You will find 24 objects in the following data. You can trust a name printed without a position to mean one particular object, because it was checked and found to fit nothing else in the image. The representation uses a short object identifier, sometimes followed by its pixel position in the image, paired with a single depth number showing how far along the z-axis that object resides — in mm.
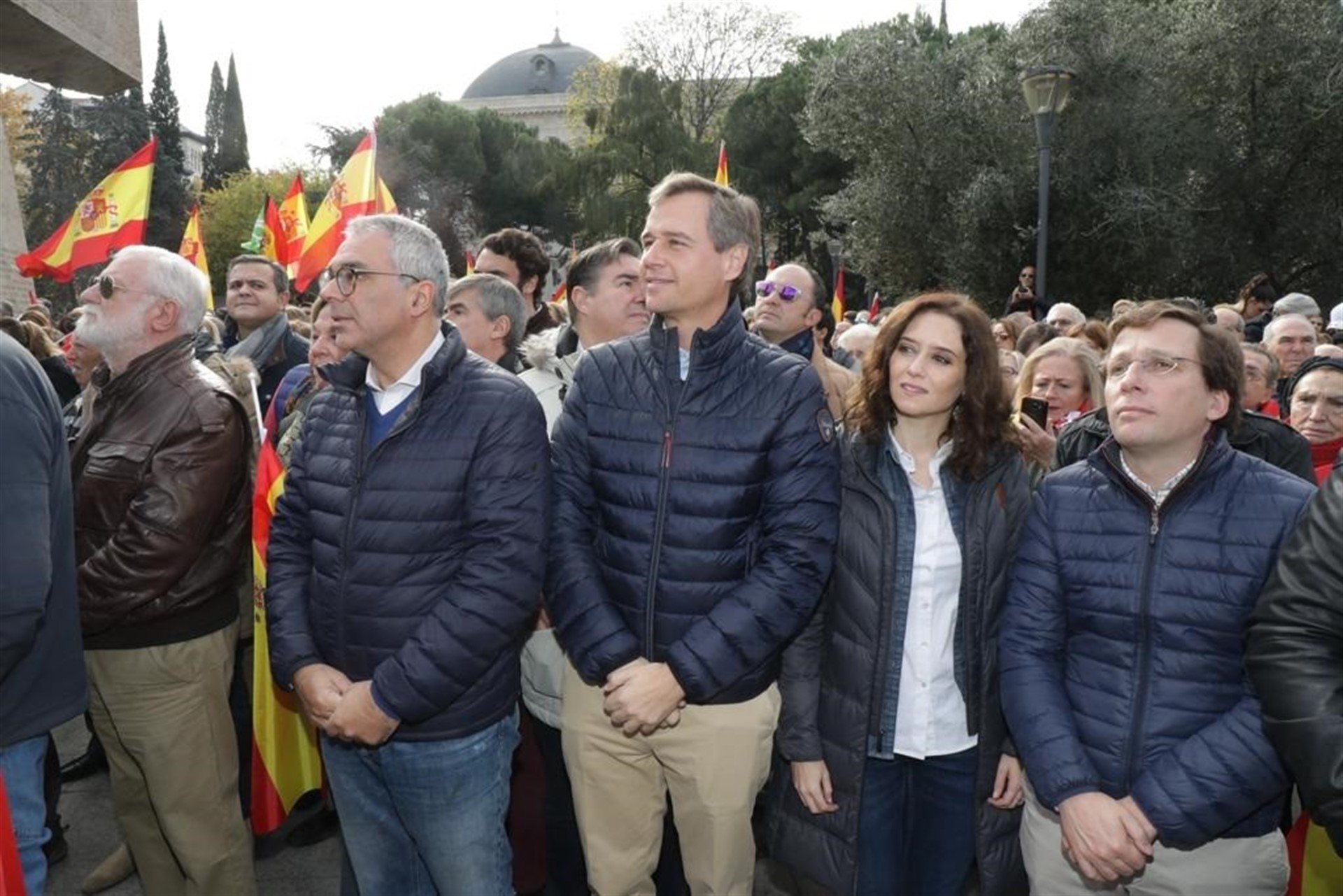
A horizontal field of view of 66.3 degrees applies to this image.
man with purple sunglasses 4672
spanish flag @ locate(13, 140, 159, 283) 7270
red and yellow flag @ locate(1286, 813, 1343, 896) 2534
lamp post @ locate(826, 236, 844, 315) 18192
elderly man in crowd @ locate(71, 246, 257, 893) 2969
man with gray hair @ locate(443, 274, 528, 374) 3955
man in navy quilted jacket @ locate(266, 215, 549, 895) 2541
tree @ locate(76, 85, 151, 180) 43656
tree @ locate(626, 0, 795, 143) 38312
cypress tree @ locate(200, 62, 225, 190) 65750
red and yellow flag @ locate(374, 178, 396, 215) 6227
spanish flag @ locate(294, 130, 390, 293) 6199
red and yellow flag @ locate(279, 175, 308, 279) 8477
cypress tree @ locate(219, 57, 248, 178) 67562
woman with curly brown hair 2668
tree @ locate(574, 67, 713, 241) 36969
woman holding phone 4211
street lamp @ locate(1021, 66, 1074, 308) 10125
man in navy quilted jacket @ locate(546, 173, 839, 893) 2547
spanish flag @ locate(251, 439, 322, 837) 3541
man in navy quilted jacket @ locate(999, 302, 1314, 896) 2279
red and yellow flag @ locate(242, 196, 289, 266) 9156
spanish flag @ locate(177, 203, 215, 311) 7957
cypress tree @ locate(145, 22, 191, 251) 43656
